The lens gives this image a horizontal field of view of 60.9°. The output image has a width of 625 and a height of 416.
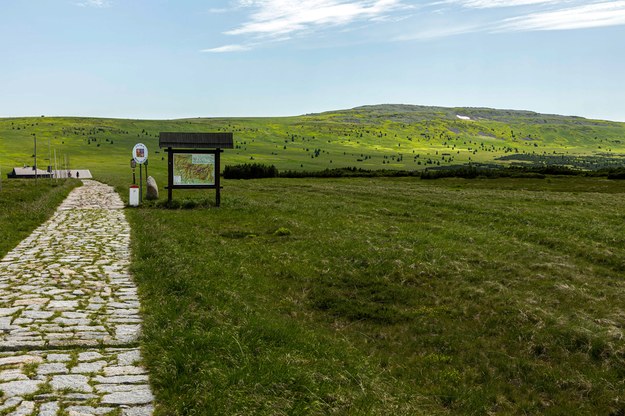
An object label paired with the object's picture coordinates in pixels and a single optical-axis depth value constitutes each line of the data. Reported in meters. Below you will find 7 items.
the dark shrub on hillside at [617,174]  67.31
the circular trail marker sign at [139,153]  31.69
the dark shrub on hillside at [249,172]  71.19
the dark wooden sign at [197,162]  31.05
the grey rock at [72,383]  6.90
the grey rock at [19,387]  6.69
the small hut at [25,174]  80.02
